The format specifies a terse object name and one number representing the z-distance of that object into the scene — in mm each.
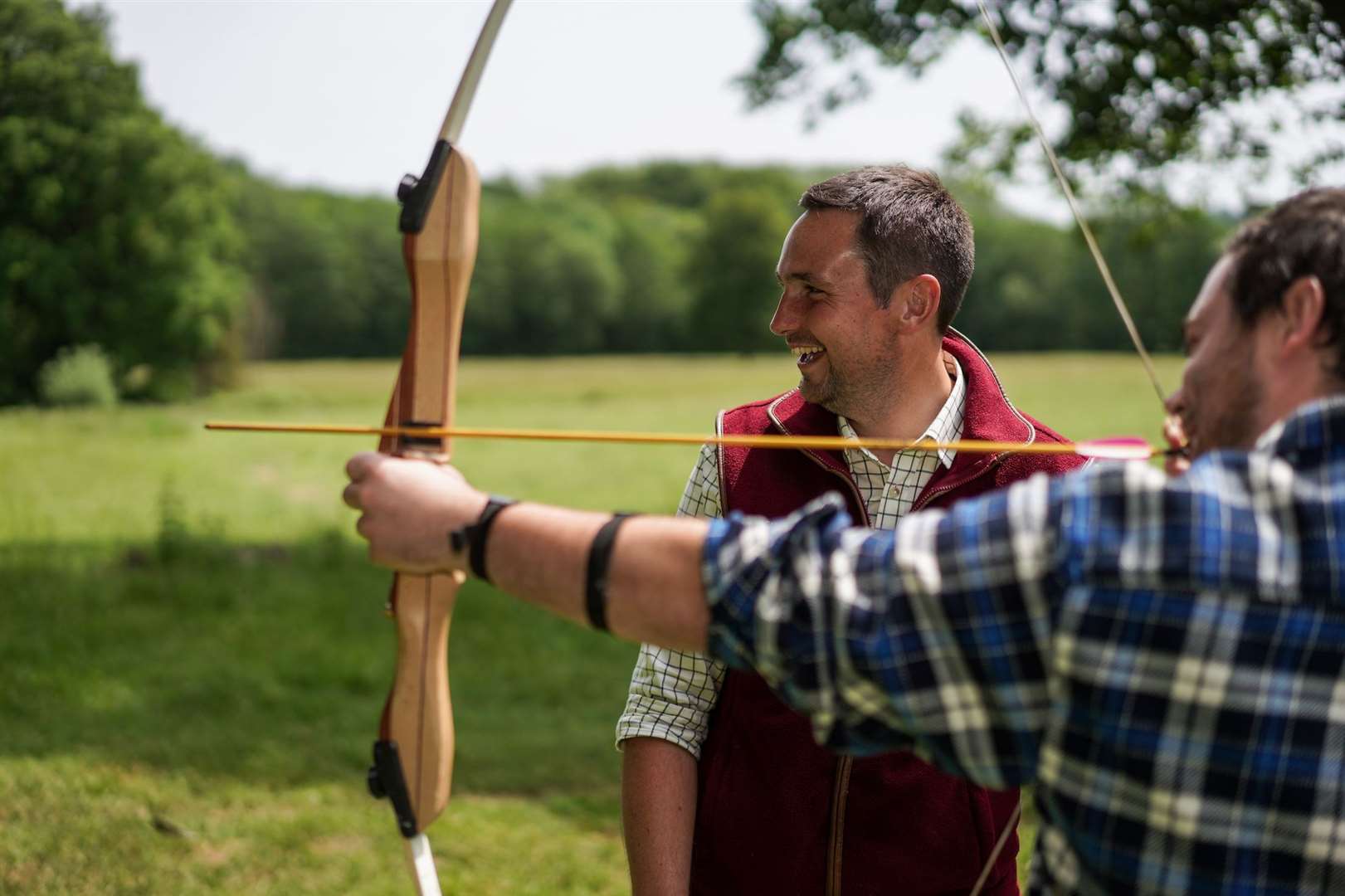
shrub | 11898
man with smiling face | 1909
